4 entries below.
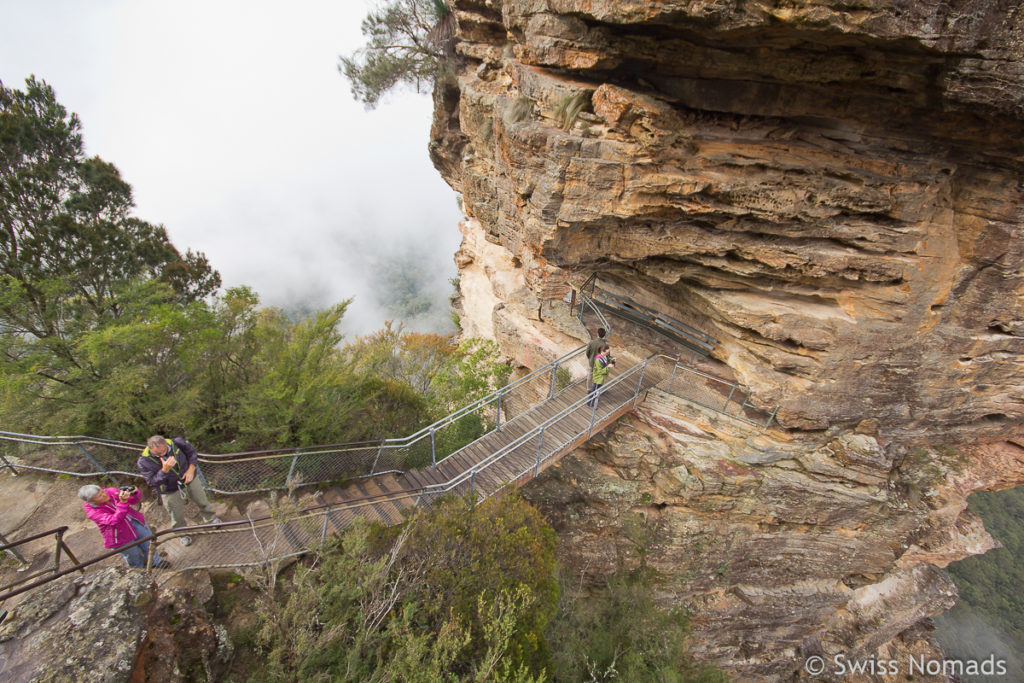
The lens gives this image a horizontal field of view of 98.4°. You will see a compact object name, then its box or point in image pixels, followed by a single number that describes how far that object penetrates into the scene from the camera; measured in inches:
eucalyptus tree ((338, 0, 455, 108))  613.9
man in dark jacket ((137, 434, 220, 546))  231.3
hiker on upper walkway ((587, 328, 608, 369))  399.5
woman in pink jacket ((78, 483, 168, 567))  205.9
